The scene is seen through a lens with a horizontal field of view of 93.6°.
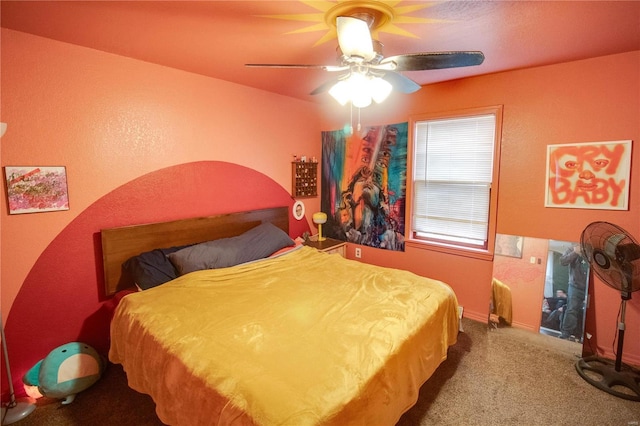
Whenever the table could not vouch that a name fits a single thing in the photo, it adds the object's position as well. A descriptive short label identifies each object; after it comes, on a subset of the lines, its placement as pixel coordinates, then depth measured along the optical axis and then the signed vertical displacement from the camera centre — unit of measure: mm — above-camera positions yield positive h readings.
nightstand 3709 -785
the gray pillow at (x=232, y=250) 2525 -617
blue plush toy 1970 -1281
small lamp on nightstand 3941 -472
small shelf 3846 +50
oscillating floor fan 2123 -651
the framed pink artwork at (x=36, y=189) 1966 -41
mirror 2527 -920
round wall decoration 3910 -353
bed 1272 -845
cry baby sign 2369 +65
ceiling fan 1438 +670
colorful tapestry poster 3535 -26
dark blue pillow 2336 -687
